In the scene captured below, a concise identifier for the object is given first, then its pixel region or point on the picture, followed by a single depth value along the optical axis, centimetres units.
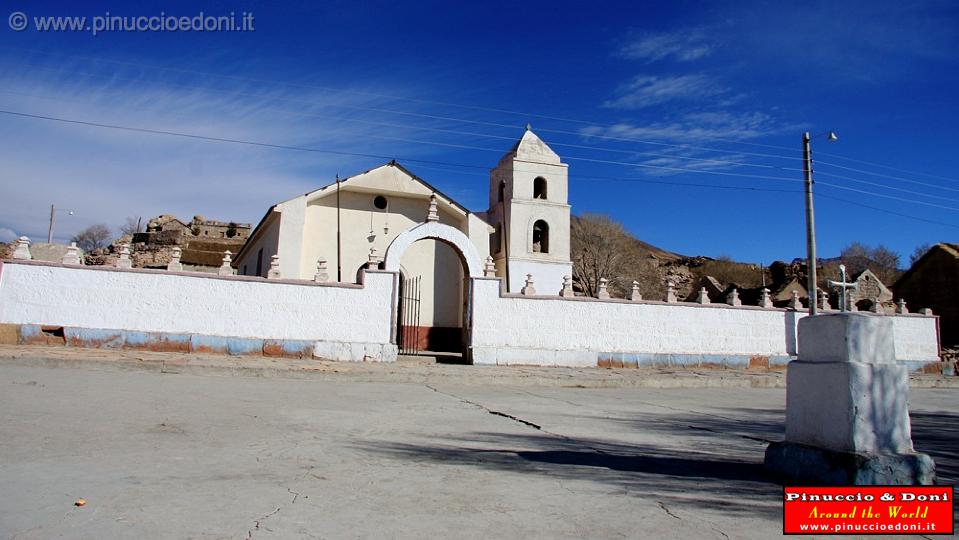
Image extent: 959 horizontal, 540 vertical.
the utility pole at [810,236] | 1609
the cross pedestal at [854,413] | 384
